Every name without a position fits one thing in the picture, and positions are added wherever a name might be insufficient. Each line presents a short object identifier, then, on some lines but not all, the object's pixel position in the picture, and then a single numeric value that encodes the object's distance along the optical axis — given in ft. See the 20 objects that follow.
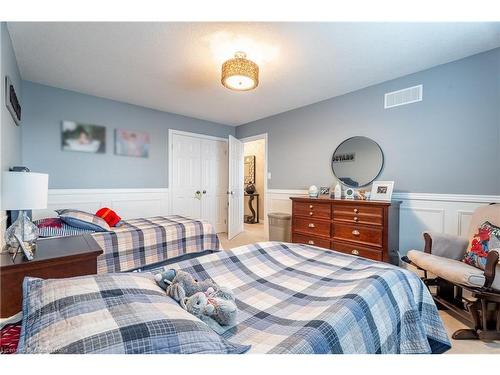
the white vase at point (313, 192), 11.43
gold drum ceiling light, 7.18
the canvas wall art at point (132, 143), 12.51
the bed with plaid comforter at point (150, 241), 7.34
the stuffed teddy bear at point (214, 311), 2.77
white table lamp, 4.50
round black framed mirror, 10.30
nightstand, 3.99
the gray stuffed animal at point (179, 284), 3.03
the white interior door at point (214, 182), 15.99
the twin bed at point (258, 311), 2.02
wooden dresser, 8.53
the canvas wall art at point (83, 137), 11.05
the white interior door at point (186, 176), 14.62
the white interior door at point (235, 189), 15.14
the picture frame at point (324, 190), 11.78
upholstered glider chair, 5.40
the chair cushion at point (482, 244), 6.00
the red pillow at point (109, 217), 9.00
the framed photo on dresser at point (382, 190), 9.27
